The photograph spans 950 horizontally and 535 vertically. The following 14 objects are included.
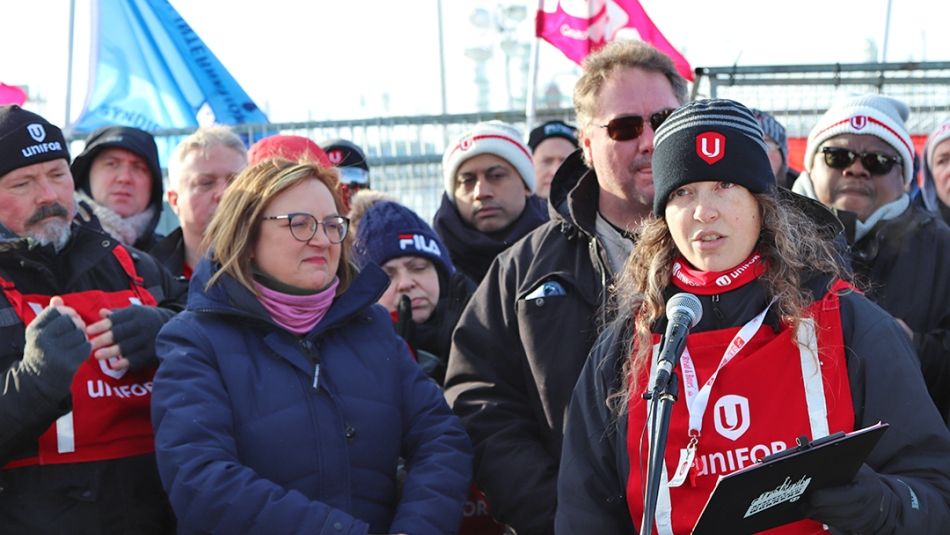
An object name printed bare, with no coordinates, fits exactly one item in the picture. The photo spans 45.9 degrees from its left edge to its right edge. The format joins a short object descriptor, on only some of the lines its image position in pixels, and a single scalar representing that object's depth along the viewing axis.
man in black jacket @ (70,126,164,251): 5.83
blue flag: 8.68
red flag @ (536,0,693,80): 8.42
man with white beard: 3.72
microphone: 2.63
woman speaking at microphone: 3.04
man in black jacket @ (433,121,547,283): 6.11
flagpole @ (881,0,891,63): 20.19
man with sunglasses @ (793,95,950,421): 4.43
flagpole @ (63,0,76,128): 9.33
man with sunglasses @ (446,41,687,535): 3.99
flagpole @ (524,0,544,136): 9.20
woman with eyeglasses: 3.53
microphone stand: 2.52
